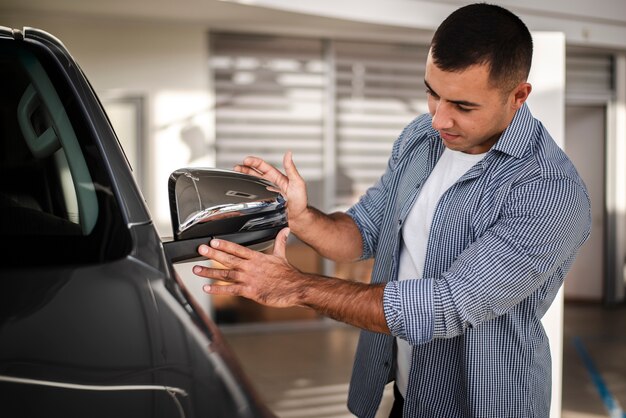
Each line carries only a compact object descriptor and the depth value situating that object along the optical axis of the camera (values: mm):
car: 951
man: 1546
